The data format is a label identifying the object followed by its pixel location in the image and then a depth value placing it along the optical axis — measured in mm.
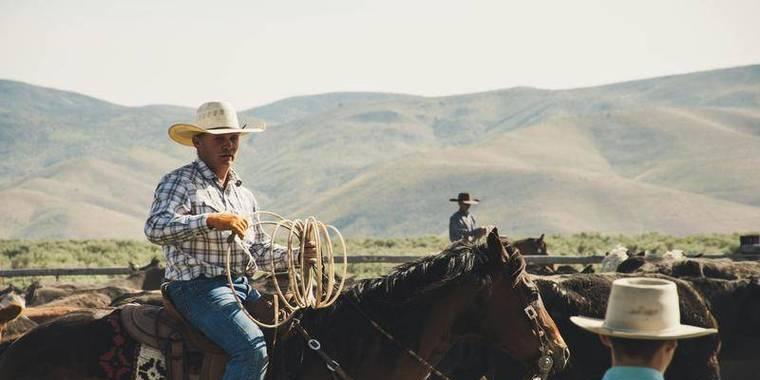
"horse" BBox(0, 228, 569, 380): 10604
